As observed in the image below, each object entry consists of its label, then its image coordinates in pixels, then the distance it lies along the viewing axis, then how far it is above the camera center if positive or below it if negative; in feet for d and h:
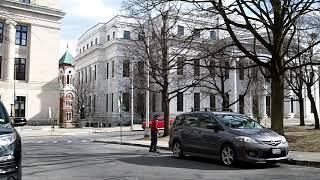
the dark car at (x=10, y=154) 14.70 -2.32
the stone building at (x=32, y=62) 125.80 +18.35
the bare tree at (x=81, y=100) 177.91 +3.17
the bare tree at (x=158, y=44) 69.80 +14.45
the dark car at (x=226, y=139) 30.72 -3.64
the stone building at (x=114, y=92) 161.12 +7.41
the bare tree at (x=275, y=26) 45.79 +11.84
